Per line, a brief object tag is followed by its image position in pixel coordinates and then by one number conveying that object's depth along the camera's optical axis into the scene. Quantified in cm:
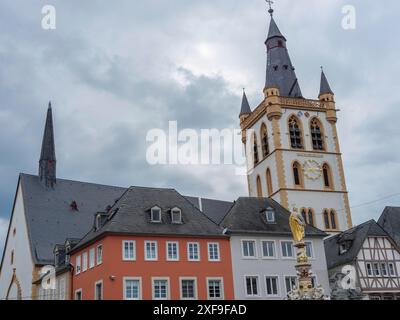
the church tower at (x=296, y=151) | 6706
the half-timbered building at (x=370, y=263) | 4919
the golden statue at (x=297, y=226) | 3253
